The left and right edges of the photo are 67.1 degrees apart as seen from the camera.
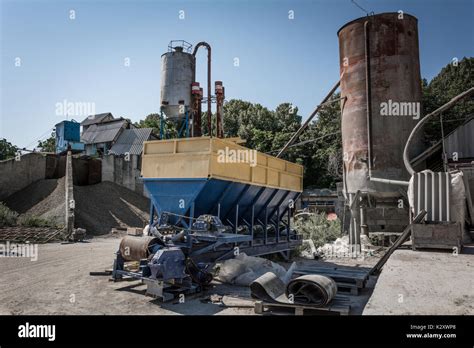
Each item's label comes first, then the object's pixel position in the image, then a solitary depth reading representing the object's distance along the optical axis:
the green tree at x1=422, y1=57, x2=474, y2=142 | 22.08
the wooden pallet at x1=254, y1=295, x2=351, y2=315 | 5.35
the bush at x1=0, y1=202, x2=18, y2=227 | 17.00
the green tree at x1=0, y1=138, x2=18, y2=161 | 42.52
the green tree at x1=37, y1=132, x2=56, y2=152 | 45.05
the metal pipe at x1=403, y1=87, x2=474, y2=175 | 11.61
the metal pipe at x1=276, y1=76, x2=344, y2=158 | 16.19
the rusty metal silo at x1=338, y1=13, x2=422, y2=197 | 13.64
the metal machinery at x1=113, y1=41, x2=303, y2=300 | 6.84
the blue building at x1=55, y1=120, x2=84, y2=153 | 28.50
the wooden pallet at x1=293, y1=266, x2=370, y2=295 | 7.05
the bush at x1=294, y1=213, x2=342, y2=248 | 15.43
